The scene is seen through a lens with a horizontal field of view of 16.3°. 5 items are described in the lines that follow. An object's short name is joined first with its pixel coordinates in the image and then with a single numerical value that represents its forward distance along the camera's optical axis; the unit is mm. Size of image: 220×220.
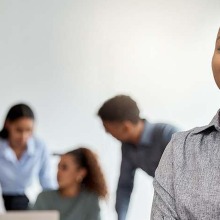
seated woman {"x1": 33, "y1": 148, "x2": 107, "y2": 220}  4101
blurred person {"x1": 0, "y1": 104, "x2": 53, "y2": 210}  4046
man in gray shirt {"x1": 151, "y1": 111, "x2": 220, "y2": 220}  2373
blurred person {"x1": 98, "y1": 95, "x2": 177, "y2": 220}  4093
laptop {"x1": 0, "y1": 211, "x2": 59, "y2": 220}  3533
